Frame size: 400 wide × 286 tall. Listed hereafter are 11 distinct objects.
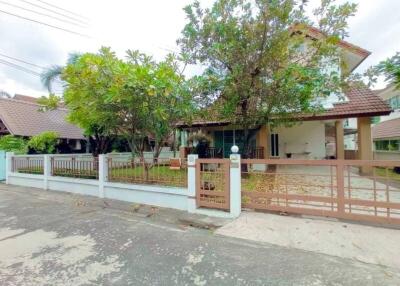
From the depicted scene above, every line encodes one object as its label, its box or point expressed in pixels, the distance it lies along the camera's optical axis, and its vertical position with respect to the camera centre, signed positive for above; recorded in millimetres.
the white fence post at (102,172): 7914 -738
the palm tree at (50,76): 16344 +5060
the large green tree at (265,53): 7645 +3164
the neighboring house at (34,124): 15609 +1866
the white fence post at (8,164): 11555 -621
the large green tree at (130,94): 6141 +1520
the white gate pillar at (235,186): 5590 -887
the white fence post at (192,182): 6094 -854
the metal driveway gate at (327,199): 4723 -1187
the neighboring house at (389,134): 15469 +785
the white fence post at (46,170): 9827 -795
